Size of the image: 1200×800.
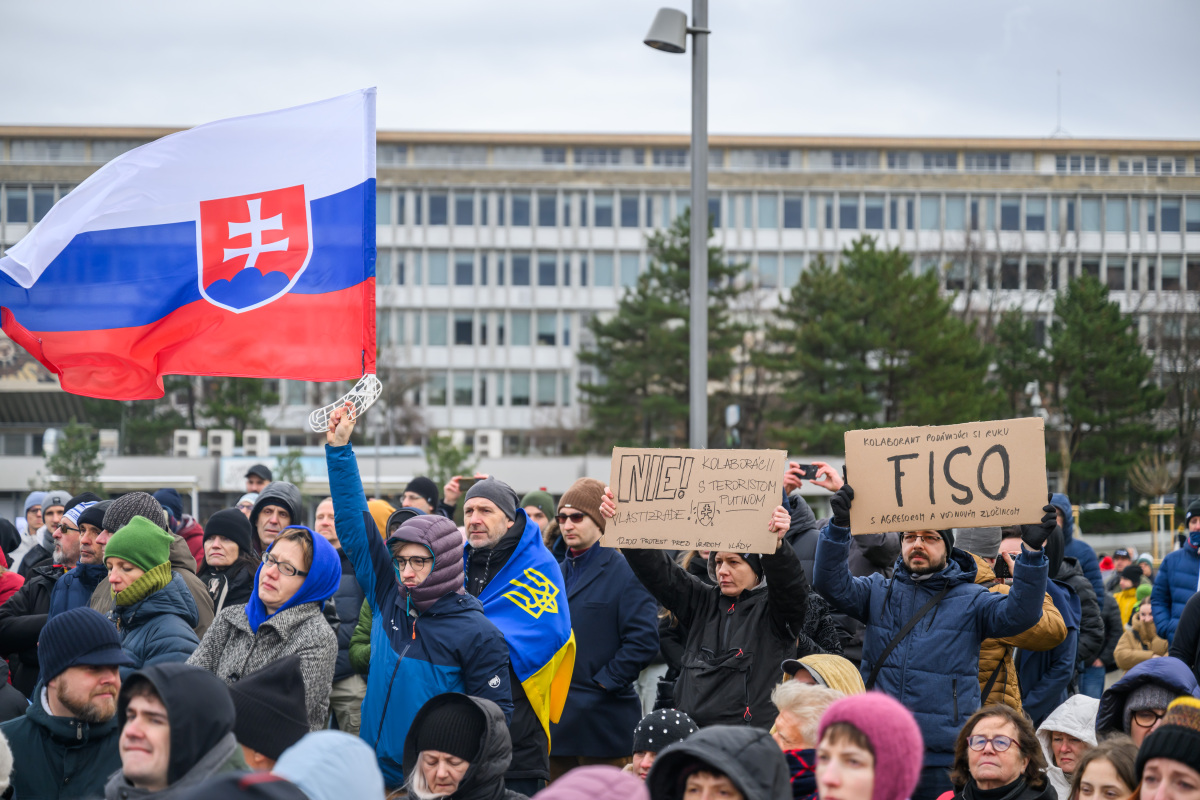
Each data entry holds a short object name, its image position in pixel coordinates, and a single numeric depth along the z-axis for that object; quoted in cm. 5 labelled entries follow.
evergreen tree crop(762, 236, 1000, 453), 3934
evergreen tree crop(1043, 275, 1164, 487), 4569
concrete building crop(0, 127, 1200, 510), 6800
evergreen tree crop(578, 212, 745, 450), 4375
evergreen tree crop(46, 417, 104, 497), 4219
